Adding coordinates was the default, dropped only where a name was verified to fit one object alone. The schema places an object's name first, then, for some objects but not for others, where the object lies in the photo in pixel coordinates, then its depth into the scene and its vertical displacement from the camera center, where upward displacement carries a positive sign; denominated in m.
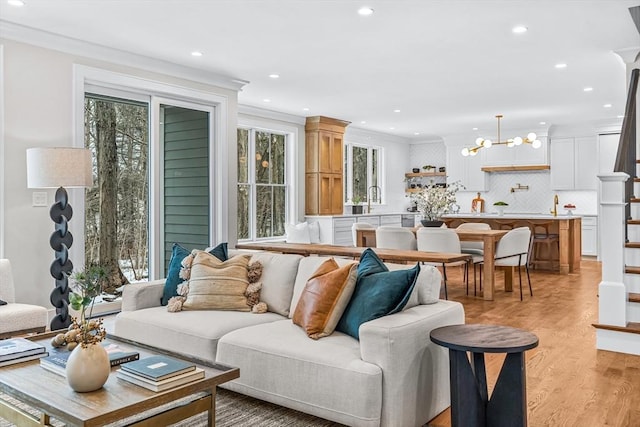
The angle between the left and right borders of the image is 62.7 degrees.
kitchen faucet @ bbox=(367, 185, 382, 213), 11.27 +0.55
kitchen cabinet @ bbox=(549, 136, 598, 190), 10.12 +1.01
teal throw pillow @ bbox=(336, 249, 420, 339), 2.70 -0.42
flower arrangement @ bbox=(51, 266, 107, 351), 2.11 -0.35
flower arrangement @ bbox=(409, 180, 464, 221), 7.17 +0.19
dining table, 6.04 -0.36
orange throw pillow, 2.84 -0.46
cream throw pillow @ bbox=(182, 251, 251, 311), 3.47 -0.46
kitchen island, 8.22 -0.20
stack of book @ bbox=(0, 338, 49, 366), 2.38 -0.62
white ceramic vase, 2.00 -0.58
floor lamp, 4.20 +0.28
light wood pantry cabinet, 9.24 +0.92
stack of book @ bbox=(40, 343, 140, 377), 2.25 -0.63
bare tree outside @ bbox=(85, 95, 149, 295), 5.32 +0.28
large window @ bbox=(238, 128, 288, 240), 8.42 +0.54
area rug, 2.64 -1.03
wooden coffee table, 1.86 -0.68
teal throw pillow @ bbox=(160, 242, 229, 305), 3.71 -0.37
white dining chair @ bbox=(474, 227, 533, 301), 6.17 -0.39
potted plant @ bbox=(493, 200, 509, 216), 9.17 +0.20
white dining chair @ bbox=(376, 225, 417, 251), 6.63 -0.28
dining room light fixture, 8.63 +1.25
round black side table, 2.31 -0.75
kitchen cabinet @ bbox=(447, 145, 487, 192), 11.30 +1.00
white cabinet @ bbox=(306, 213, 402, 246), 9.09 -0.19
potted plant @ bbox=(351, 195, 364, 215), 10.06 +0.22
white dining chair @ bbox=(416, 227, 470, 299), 6.09 -0.28
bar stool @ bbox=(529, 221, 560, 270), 8.34 -0.47
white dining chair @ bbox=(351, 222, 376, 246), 7.35 -0.15
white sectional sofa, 2.41 -0.71
